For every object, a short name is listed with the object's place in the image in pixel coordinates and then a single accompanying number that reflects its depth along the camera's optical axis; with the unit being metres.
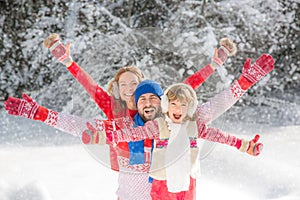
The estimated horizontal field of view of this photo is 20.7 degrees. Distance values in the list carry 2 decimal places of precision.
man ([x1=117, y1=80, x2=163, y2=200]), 5.28
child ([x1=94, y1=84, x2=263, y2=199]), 5.18
